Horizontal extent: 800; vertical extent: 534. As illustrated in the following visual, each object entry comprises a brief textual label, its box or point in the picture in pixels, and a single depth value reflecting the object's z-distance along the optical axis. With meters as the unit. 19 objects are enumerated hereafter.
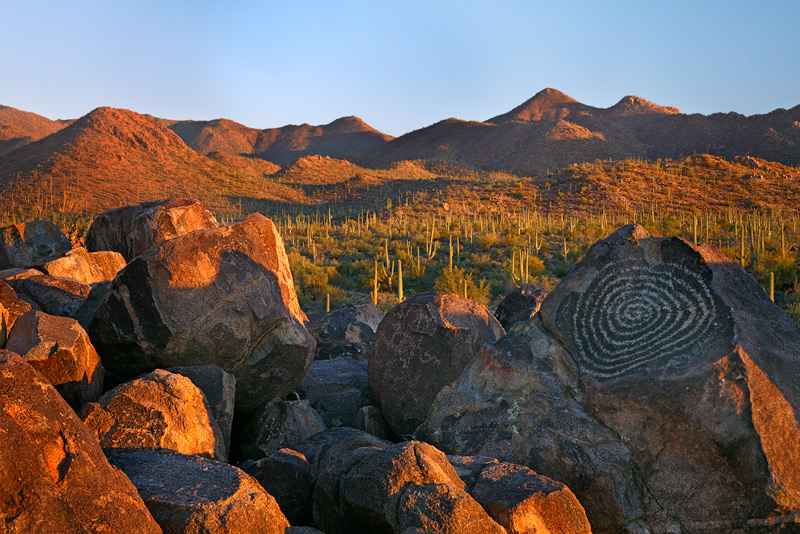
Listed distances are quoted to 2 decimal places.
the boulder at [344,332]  8.91
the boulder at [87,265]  7.96
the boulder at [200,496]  3.07
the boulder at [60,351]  4.40
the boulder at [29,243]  11.20
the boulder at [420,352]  6.16
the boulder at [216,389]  5.01
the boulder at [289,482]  4.21
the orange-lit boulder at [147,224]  9.23
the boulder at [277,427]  5.53
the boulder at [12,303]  5.23
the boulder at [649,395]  4.08
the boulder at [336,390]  6.68
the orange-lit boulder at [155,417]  4.04
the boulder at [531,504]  3.52
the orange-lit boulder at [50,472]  2.61
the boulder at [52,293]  6.53
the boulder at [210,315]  5.51
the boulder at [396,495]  3.34
